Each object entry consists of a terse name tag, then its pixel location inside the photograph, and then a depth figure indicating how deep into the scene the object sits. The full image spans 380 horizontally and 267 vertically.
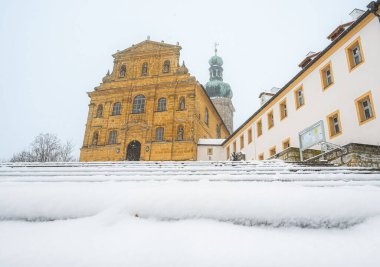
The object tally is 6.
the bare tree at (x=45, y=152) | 38.91
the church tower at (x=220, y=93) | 49.75
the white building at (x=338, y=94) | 12.05
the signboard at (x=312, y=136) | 9.45
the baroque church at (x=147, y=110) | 26.34
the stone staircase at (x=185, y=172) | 3.63
